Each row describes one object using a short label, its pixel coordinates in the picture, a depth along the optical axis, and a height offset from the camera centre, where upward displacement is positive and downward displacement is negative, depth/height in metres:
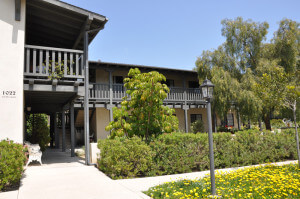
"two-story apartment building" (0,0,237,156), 7.27 +2.19
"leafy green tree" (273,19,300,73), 14.24 +4.44
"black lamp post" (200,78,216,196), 4.64 +0.19
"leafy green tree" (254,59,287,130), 7.53 +0.87
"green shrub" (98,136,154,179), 6.75 -1.25
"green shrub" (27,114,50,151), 12.92 -0.88
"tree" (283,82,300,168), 7.24 +0.56
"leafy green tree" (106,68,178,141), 7.49 +0.22
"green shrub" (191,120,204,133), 18.55 -0.96
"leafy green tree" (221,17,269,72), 15.19 +5.16
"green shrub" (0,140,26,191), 5.28 -1.05
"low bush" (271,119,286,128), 23.96 -1.05
